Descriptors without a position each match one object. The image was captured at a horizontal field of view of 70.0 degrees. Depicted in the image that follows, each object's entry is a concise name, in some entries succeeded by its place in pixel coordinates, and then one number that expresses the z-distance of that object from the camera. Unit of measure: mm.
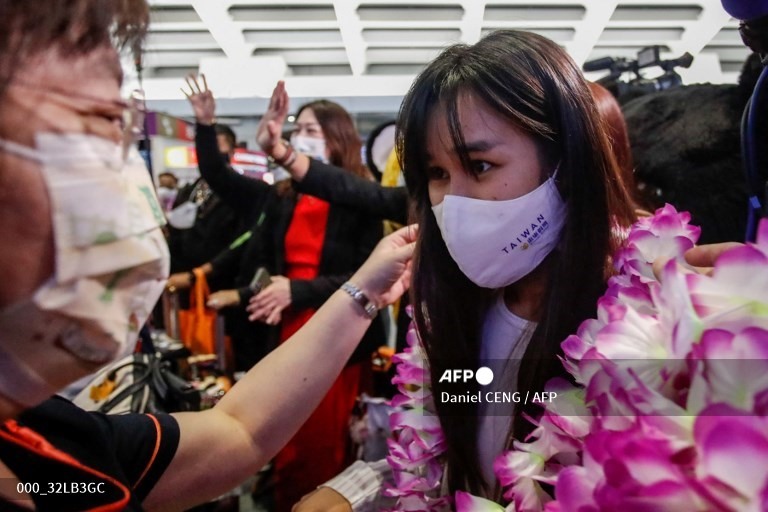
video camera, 1166
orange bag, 1495
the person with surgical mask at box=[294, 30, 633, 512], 583
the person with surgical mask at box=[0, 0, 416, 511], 354
